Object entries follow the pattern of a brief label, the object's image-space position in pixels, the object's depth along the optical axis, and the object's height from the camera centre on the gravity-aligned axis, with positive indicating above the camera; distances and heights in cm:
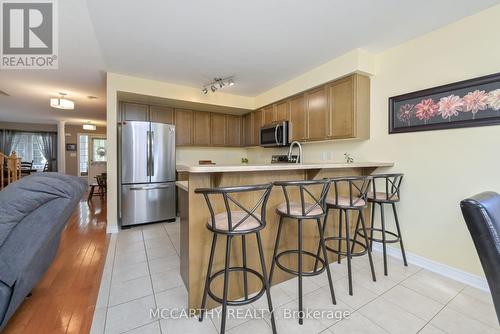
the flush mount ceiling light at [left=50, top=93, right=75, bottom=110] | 413 +119
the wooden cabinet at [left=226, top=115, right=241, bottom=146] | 480 +77
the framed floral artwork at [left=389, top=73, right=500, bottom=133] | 187 +56
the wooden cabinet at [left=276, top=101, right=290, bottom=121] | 373 +94
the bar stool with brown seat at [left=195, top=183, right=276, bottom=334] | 124 -38
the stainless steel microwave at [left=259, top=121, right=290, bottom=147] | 364 +54
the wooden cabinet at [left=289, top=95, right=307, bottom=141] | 342 +76
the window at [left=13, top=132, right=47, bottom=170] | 802 +66
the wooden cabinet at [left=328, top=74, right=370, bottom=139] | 267 +72
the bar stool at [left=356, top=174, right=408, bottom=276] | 223 -35
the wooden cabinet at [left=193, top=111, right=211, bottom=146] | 439 +74
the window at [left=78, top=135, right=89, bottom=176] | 839 +49
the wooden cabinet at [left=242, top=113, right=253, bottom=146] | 468 +79
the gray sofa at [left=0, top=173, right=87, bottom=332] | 120 -33
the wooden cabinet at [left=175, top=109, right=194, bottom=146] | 420 +75
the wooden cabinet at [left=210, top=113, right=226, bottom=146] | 460 +78
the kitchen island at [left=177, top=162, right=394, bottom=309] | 158 -52
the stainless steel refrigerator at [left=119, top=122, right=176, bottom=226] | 342 -11
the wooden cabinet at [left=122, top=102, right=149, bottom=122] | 377 +94
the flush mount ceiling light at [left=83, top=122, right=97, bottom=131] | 722 +130
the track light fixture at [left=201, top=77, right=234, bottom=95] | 339 +132
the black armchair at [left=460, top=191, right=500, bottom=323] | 69 -22
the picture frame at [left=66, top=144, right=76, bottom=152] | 824 +71
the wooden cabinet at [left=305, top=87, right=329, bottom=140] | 306 +73
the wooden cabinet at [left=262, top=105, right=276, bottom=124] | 406 +96
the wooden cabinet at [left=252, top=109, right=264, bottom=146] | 440 +83
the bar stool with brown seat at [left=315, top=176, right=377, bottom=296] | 182 -35
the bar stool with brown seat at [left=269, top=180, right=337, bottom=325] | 152 -36
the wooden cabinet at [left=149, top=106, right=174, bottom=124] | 397 +94
